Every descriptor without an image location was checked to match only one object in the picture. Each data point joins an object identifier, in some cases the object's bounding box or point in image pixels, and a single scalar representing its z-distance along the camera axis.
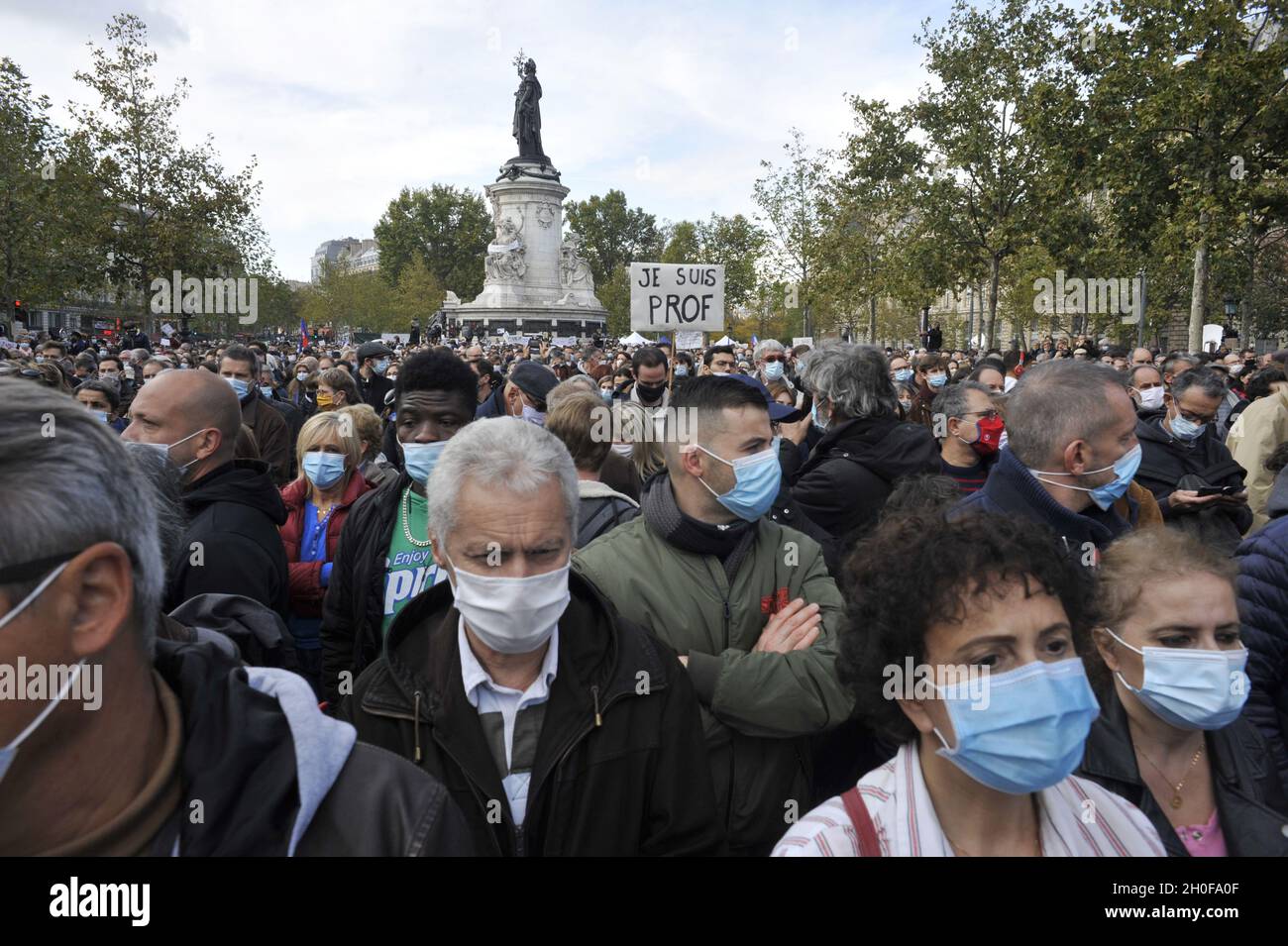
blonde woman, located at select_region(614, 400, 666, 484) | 5.32
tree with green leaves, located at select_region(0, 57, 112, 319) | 22.56
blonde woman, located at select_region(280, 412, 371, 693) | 4.39
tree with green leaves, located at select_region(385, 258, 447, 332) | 67.25
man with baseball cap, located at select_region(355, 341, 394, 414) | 11.11
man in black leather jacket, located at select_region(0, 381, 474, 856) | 1.36
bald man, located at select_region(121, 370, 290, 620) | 3.13
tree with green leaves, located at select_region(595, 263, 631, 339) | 67.62
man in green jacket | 2.56
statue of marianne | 46.97
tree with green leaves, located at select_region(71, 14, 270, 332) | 24.58
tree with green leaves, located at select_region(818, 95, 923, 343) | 28.83
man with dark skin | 3.56
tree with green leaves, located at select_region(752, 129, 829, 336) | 32.72
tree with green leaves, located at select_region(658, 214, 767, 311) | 37.09
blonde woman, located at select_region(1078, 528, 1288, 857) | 2.31
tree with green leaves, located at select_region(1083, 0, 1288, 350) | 16.44
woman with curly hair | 1.92
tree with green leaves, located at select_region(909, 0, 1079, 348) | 24.80
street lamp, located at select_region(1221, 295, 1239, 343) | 25.48
